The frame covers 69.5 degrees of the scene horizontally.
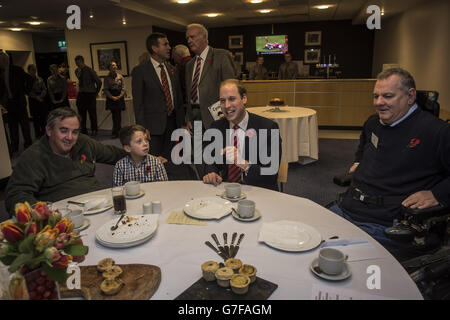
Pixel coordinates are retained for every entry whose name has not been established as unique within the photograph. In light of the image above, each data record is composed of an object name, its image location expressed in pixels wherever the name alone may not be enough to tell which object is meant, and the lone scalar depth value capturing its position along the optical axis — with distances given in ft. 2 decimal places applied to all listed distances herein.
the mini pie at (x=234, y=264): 3.41
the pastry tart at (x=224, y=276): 3.24
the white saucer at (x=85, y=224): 4.62
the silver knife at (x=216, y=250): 3.83
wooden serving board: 3.19
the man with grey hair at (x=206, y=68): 11.00
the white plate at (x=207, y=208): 4.93
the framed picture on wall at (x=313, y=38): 33.78
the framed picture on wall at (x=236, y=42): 35.70
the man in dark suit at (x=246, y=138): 7.21
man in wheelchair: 5.18
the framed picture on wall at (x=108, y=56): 29.78
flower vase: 2.63
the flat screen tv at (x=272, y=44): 34.19
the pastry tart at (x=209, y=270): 3.35
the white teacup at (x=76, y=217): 4.58
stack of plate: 4.10
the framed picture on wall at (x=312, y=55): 34.27
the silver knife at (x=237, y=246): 3.88
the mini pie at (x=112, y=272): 3.33
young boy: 7.63
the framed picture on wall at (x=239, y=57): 36.24
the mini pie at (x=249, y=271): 3.31
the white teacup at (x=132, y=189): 5.85
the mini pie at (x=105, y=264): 3.50
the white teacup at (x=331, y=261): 3.33
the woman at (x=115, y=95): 22.88
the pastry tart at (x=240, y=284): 3.13
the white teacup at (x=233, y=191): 5.57
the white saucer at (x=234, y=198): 5.53
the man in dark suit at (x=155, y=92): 11.64
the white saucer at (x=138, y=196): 5.83
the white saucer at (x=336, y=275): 3.31
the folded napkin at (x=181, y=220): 4.77
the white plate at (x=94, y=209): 5.19
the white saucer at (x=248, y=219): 4.78
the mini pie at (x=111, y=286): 3.17
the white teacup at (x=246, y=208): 4.77
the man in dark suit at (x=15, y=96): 19.22
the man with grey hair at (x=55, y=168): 6.15
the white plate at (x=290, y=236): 3.99
